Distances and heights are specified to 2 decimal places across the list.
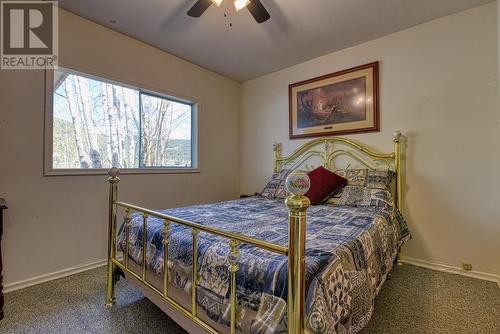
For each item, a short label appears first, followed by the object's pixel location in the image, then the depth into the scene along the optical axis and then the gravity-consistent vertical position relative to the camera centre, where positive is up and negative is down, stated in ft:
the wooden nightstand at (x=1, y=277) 5.38 -2.52
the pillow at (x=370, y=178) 8.07 -0.33
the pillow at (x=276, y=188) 9.76 -0.83
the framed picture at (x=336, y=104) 9.39 +2.77
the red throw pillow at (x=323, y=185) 8.44 -0.60
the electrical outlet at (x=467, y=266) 7.54 -3.09
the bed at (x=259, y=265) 2.92 -1.58
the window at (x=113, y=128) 7.94 +1.55
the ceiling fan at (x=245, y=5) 6.12 +4.24
